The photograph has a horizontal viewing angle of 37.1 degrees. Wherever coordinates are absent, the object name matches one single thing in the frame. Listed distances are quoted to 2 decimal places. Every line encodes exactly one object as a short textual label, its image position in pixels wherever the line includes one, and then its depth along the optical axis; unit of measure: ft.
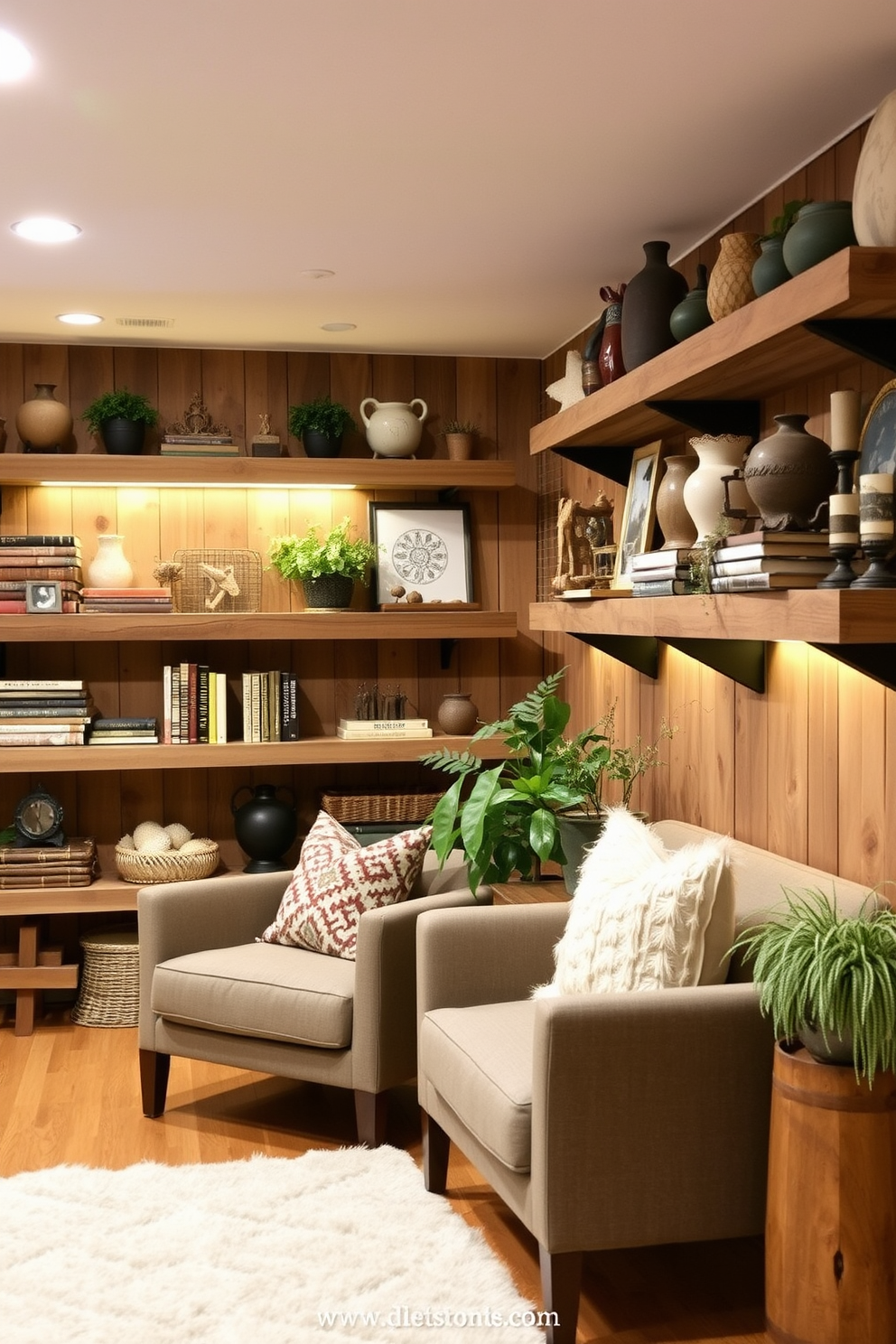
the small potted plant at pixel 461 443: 15.72
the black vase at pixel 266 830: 15.19
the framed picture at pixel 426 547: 16.11
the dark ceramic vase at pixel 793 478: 8.00
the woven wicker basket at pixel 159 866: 14.84
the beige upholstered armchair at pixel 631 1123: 7.64
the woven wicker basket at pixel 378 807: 15.26
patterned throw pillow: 11.66
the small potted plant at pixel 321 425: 15.43
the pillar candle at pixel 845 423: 7.77
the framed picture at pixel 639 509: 11.05
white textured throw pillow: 8.16
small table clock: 15.02
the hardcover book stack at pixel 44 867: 14.69
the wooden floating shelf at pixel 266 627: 14.56
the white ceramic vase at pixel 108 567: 15.20
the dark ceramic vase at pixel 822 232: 7.59
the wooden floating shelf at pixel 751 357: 6.94
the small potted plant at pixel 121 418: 15.03
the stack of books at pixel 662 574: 9.57
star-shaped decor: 12.31
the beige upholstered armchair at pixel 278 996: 10.78
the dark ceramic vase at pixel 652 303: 10.22
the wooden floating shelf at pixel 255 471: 14.80
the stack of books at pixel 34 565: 14.67
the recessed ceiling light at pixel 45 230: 10.93
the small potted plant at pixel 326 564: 15.19
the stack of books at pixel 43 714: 14.65
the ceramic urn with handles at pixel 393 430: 15.52
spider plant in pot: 7.03
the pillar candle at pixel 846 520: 7.36
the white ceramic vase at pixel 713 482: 9.43
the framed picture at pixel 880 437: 7.61
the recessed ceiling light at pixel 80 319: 14.07
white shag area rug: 8.05
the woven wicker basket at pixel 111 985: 14.58
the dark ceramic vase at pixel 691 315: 9.50
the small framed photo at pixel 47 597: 14.64
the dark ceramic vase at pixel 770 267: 8.15
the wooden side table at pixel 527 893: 11.41
